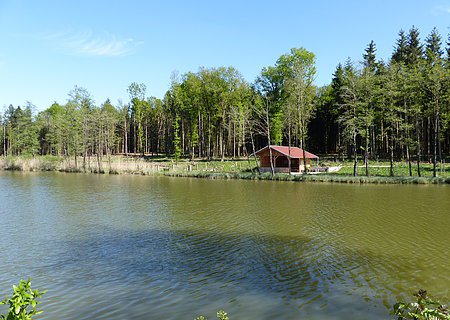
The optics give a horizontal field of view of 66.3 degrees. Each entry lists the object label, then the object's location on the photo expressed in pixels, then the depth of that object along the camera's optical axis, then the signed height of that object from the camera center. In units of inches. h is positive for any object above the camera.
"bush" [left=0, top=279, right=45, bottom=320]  151.6 -60.1
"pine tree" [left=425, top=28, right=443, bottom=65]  2077.0 +693.7
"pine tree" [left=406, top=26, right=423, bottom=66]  2046.9 +689.0
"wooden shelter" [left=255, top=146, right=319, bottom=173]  1921.8 +15.5
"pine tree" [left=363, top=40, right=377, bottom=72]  2320.1 +720.2
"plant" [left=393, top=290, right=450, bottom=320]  161.5 -74.3
